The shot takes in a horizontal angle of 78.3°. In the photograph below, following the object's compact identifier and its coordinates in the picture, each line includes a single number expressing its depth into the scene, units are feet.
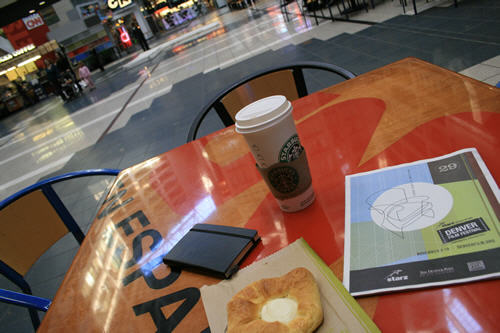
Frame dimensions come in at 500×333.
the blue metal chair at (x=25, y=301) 2.65
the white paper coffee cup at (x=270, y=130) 1.73
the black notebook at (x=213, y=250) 1.83
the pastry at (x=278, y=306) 1.29
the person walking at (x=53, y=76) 33.22
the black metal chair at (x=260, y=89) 4.64
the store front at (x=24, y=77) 46.85
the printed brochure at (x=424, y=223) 1.36
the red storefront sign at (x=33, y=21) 58.49
